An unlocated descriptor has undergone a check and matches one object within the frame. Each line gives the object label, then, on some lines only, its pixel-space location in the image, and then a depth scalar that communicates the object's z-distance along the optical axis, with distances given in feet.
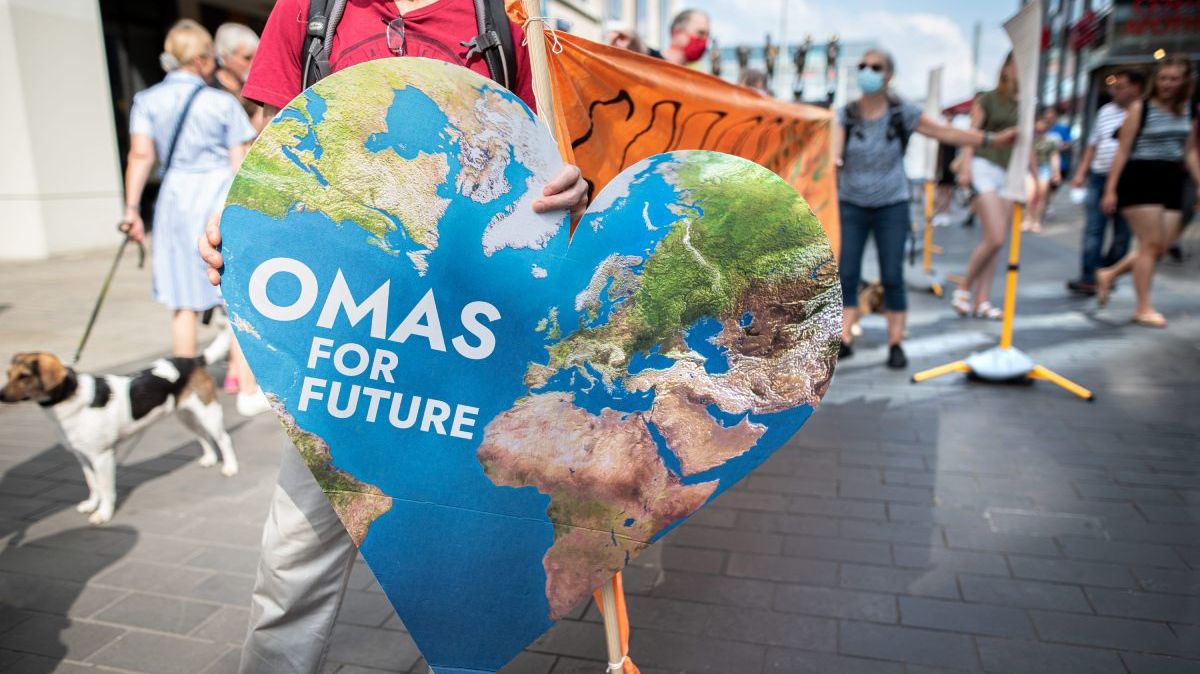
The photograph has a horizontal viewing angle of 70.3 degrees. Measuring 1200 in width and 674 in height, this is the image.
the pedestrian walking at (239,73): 16.63
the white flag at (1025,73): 15.65
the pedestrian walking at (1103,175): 25.87
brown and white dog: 11.23
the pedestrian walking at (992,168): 21.72
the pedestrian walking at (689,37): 18.86
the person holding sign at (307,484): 6.09
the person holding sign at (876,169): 18.31
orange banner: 8.45
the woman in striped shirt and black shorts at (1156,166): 23.11
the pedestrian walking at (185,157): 15.21
